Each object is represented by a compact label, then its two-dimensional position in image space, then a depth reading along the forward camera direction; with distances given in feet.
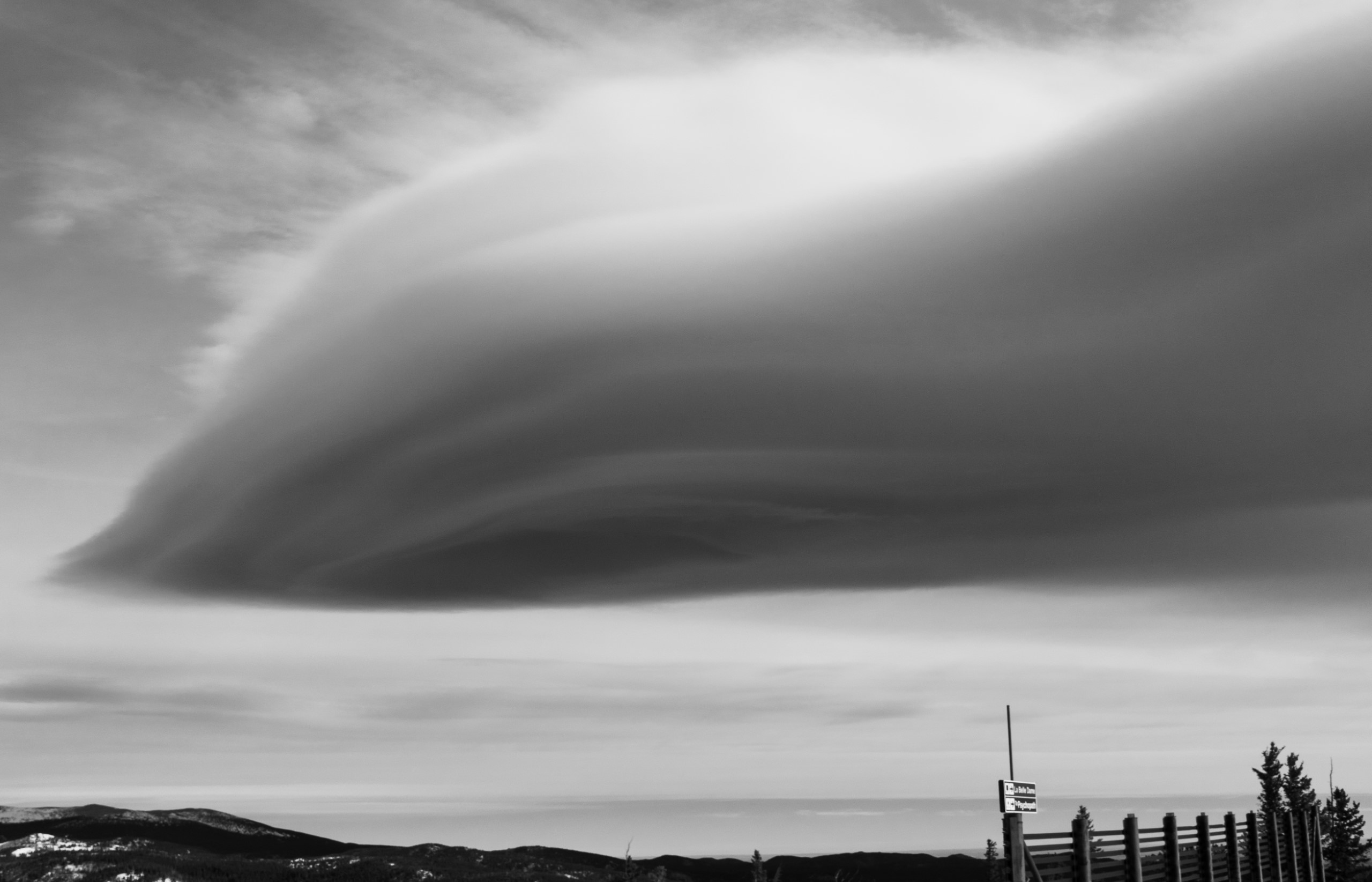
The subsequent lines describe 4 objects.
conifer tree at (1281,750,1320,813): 406.62
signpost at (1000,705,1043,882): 91.45
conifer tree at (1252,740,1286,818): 408.46
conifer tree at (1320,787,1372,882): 307.58
